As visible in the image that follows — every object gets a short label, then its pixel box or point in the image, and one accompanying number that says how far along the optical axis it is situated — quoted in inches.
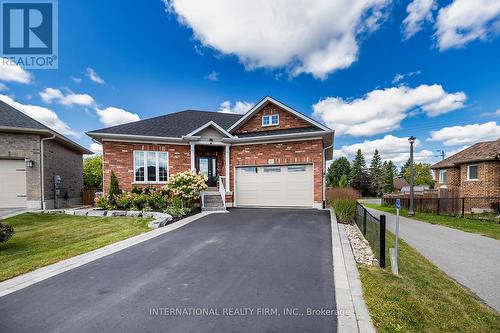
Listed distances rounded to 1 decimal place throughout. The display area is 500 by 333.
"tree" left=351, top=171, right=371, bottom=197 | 1851.6
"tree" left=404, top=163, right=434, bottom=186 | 2028.8
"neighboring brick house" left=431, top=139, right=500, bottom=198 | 560.7
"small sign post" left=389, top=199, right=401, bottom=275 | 162.2
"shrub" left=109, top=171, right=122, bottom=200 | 434.5
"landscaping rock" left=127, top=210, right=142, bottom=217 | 372.5
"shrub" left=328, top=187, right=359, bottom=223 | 335.9
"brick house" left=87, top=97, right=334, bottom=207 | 467.2
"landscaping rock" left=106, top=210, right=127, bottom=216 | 381.1
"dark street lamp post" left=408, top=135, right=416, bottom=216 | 541.4
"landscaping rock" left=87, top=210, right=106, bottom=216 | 388.3
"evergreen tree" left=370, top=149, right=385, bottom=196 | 1849.2
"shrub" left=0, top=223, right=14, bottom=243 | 219.2
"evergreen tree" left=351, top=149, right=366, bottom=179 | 2189.8
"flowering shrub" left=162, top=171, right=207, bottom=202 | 411.5
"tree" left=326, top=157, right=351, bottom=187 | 2368.1
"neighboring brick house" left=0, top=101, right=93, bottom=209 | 435.8
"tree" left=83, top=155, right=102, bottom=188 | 1061.8
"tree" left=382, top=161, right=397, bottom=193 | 1836.9
